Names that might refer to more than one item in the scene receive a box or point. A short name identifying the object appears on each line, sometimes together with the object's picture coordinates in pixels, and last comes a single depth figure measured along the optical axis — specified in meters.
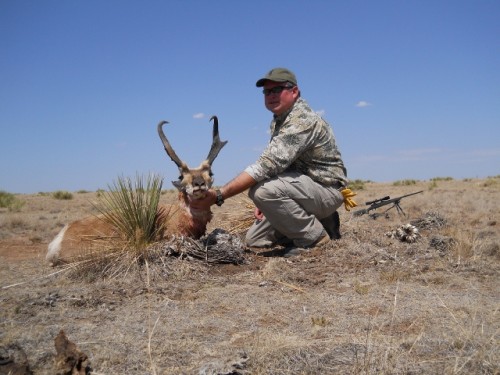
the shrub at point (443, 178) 38.85
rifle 8.45
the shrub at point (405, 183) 33.16
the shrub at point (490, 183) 26.18
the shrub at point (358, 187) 26.86
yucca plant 5.29
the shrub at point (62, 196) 25.94
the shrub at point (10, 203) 18.28
